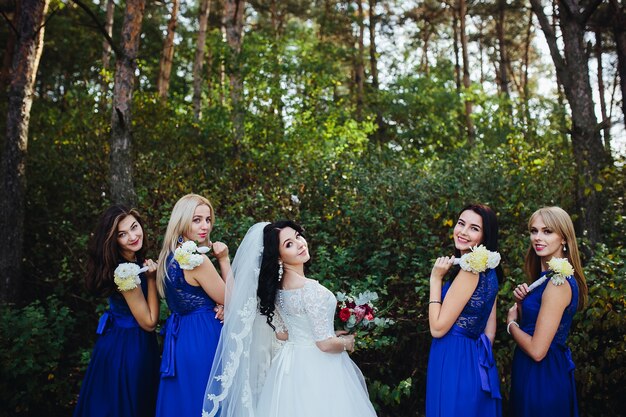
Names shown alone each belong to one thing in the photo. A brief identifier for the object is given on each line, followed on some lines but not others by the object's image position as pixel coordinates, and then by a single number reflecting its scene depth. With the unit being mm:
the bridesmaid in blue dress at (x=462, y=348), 3439
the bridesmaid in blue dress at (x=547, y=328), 3611
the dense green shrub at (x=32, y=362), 5977
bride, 3652
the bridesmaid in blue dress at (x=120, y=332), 4148
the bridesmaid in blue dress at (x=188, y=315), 3920
